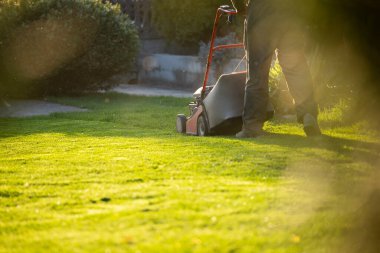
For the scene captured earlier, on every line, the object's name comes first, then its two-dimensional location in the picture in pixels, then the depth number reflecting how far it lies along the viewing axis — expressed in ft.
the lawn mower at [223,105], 43.85
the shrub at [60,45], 77.79
